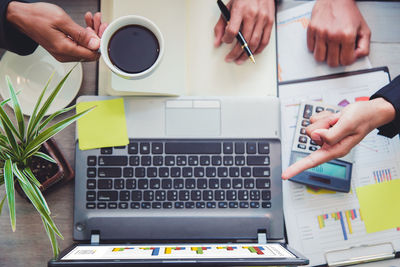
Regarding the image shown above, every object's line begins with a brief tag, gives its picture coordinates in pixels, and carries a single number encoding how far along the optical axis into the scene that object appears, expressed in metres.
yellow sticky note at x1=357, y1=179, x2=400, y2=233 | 0.84
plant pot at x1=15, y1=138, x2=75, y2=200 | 0.76
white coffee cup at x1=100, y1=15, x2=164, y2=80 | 0.62
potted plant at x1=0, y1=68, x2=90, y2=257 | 0.62
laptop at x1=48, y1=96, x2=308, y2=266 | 0.78
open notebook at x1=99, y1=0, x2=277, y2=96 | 0.79
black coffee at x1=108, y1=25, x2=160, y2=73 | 0.67
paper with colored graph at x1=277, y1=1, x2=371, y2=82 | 0.88
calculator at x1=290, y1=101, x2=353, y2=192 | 0.83
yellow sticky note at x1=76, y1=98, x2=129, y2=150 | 0.79
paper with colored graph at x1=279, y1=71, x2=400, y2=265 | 0.84
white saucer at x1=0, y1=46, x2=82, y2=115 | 0.82
